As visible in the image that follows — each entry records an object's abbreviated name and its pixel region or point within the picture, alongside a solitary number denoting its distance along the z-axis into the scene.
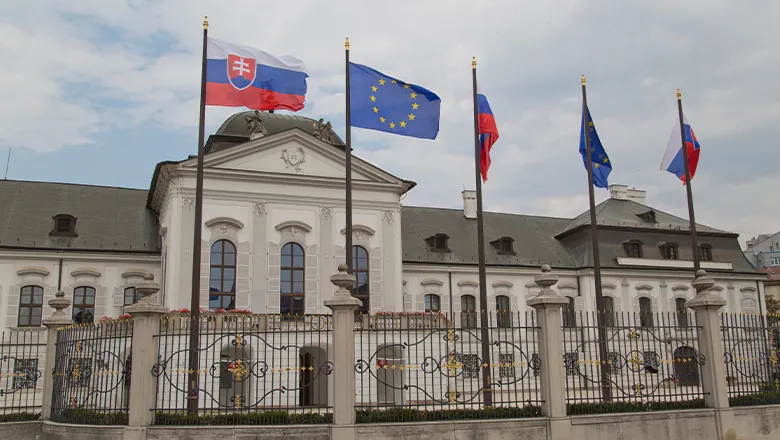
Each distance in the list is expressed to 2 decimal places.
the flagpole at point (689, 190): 20.90
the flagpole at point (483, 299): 12.73
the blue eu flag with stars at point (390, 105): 18.28
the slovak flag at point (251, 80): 17.17
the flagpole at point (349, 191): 17.61
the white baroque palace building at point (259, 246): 27.53
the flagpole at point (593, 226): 18.17
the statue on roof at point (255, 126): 29.33
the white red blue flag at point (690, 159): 21.72
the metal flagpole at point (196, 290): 12.73
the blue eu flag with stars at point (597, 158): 20.88
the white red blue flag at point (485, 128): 19.00
